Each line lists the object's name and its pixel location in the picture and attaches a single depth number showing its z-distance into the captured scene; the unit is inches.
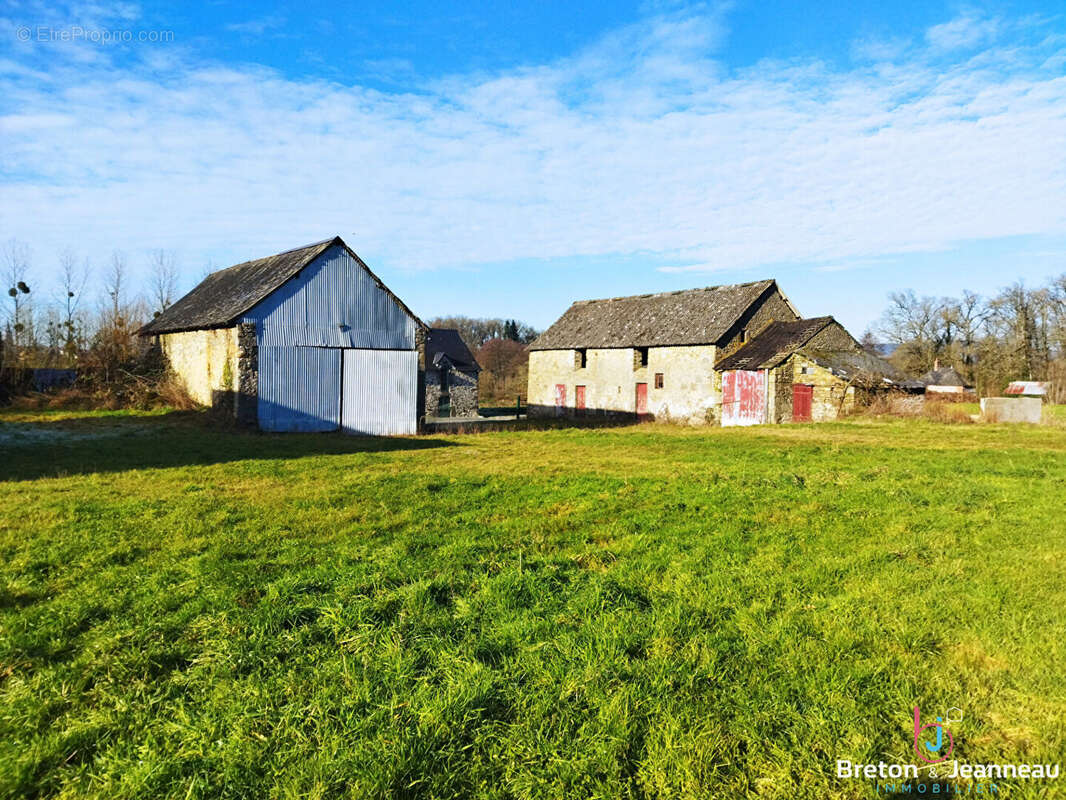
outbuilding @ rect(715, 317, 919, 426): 1058.7
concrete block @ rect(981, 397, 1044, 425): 999.6
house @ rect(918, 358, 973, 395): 2093.1
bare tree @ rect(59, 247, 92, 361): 1092.9
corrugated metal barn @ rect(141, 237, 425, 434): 759.1
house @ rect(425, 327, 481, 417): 1381.6
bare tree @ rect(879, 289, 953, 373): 2485.2
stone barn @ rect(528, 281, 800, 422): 1212.5
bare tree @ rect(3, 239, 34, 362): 1259.8
